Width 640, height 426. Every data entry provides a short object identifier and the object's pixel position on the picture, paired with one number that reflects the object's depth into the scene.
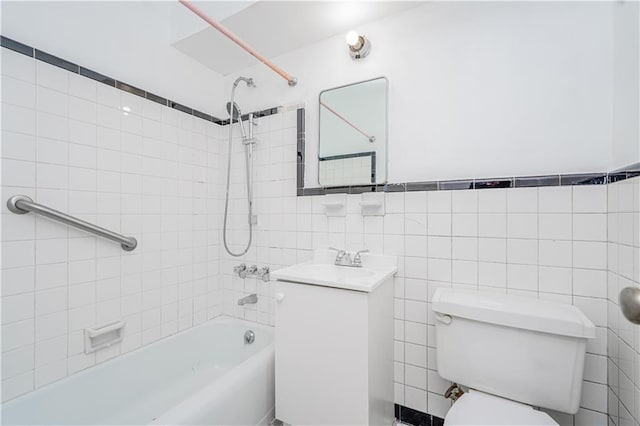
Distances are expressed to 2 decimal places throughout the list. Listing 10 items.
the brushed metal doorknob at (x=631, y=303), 0.51
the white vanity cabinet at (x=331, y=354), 1.11
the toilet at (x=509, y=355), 0.96
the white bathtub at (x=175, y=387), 1.12
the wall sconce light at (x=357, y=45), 1.44
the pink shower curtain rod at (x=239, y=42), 1.13
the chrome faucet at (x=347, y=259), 1.49
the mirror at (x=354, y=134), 1.50
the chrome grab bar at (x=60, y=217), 1.11
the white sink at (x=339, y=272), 1.14
